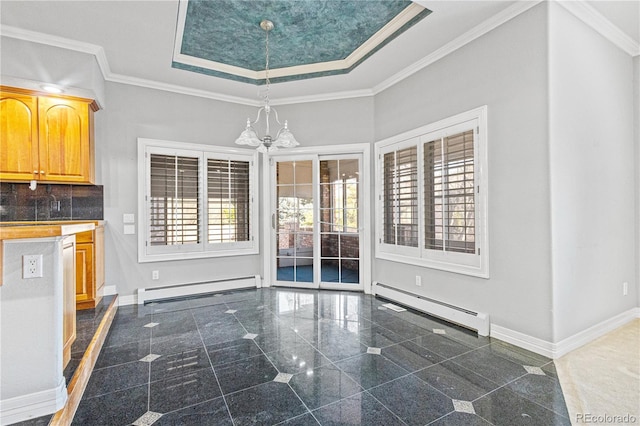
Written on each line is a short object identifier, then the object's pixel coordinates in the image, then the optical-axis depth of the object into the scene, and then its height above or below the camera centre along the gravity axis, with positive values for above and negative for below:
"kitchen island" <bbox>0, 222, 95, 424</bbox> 1.74 -0.62
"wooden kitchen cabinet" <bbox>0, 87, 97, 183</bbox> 3.38 +0.88
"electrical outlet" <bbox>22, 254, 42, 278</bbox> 1.78 -0.27
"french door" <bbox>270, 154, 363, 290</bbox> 4.95 -0.12
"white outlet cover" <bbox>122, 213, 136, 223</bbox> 4.25 -0.03
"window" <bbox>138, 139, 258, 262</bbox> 4.42 +0.21
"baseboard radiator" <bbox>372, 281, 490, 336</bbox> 3.17 -1.10
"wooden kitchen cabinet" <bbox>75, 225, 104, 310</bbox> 3.50 -0.59
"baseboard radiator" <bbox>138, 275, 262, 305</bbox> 4.32 -1.07
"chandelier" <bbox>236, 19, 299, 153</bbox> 3.09 +0.72
